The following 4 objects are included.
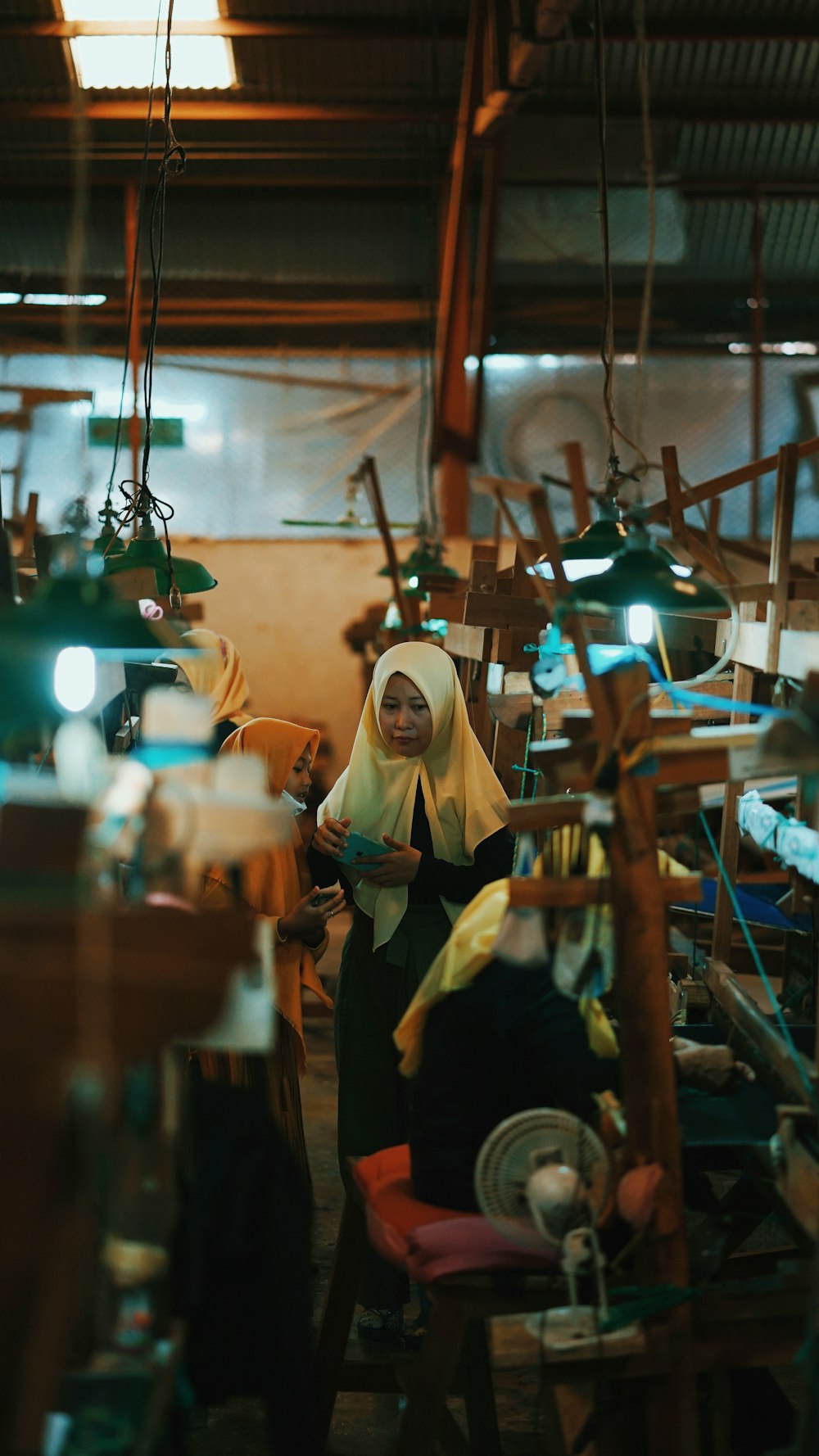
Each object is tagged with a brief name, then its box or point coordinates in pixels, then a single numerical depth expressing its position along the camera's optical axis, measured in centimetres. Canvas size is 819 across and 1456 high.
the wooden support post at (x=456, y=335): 888
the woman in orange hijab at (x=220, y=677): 595
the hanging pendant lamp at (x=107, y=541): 465
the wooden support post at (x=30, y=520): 790
